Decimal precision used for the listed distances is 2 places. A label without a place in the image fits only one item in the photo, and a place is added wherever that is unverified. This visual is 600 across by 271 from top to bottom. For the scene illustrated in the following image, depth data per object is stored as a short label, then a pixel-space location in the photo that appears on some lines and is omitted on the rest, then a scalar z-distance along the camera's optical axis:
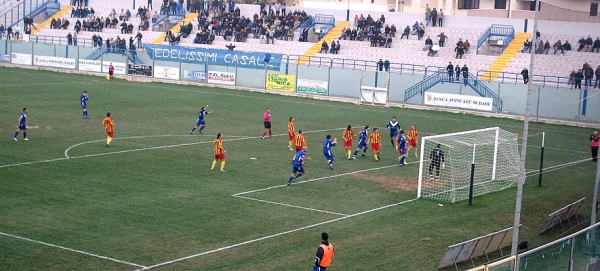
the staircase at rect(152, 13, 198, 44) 78.56
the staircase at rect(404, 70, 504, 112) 53.12
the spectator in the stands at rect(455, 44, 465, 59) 64.44
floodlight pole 17.53
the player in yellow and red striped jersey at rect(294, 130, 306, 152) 32.53
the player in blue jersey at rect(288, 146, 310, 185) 28.44
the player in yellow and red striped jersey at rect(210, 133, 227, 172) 30.02
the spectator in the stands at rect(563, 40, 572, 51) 61.94
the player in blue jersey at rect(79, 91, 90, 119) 43.16
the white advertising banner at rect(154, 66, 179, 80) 64.75
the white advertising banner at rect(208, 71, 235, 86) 62.88
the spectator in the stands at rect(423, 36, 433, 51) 67.19
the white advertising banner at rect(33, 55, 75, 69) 68.94
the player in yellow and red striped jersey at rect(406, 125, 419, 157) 35.72
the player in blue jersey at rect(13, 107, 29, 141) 34.88
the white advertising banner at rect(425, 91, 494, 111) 53.06
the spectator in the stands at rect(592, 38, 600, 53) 60.50
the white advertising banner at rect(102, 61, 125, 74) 66.81
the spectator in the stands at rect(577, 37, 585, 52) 61.34
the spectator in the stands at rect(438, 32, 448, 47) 67.06
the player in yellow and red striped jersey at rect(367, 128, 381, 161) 34.72
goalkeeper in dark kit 29.95
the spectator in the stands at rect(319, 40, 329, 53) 69.75
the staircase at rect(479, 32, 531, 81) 60.19
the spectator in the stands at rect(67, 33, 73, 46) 75.72
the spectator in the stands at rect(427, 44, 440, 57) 66.25
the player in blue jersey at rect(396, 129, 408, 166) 33.44
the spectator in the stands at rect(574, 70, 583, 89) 53.36
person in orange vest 16.69
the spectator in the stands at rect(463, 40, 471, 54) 65.62
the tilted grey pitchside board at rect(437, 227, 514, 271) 19.75
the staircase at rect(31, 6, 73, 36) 85.18
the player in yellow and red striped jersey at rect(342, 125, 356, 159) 34.75
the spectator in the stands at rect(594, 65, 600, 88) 52.94
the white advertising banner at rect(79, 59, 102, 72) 67.50
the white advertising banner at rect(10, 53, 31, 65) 70.81
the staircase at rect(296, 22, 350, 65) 68.62
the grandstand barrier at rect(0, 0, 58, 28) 88.38
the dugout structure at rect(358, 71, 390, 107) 55.75
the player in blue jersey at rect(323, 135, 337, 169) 31.88
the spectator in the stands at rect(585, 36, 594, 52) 60.91
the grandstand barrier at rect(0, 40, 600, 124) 50.53
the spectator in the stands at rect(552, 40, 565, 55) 61.59
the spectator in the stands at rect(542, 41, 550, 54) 62.72
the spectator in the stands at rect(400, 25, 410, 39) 69.82
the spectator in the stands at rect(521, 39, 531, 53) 63.16
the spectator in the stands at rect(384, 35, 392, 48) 69.23
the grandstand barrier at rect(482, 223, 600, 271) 15.06
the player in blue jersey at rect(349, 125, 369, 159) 34.97
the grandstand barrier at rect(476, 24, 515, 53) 65.75
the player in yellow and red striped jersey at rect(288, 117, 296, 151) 36.59
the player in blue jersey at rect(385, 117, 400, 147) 38.22
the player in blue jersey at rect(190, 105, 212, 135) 39.50
